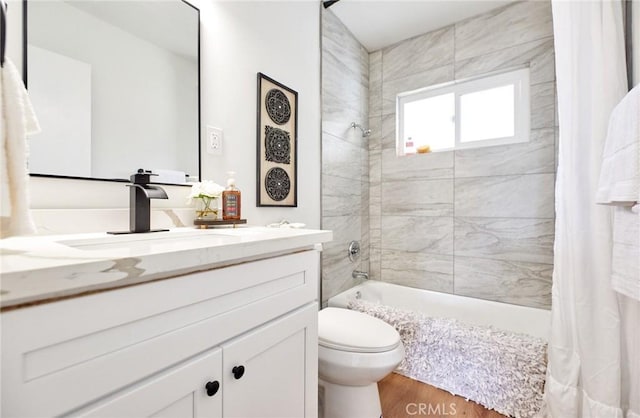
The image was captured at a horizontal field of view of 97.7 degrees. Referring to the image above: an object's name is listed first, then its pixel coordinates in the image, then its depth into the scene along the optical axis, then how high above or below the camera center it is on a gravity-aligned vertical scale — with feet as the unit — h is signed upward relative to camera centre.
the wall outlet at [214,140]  4.09 +1.06
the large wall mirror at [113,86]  2.75 +1.43
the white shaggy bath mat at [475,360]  4.38 -2.56
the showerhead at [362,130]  7.74 +2.35
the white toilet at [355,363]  3.80 -2.08
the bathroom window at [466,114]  6.77 +2.58
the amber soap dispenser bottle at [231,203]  3.88 +0.11
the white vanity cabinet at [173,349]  1.26 -0.82
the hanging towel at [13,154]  1.48 +0.31
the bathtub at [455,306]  6.19 -2.40
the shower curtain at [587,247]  3.63 -0.52
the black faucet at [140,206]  2.96 +0.06
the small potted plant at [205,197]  3.59 +0.19
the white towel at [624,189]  2.93 +0.22
